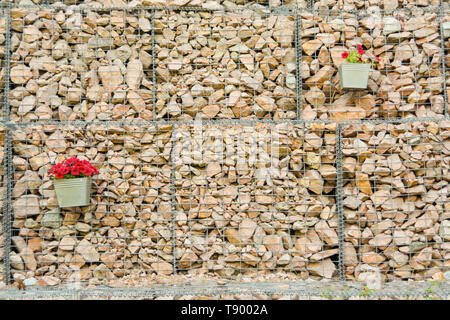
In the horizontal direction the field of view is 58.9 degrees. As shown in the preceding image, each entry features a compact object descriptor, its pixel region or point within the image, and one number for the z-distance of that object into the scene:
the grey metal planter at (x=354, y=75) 3.96
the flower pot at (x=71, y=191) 3.75
